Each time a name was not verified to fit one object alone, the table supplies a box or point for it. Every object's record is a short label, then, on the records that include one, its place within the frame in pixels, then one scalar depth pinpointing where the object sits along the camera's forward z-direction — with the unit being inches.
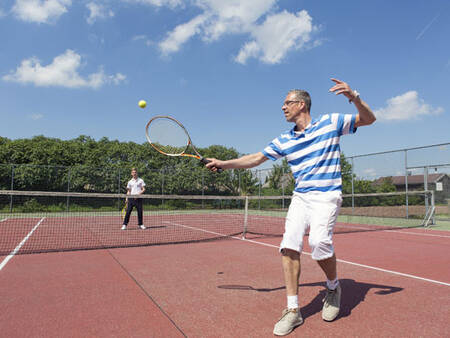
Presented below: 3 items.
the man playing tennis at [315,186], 115.4
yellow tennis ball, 268.7
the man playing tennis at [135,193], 405.7
